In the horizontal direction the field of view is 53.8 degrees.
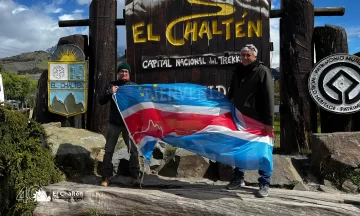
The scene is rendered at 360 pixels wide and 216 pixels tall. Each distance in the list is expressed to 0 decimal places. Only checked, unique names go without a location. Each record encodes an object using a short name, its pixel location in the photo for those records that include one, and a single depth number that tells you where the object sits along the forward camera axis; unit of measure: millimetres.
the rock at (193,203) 3719
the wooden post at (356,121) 5489
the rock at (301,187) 4625
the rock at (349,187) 4734
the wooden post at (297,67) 5547
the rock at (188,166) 5113
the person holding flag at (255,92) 3846
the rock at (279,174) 4812
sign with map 5926
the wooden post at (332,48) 5477
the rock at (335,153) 4848
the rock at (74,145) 5094
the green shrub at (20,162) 4047
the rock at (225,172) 5023
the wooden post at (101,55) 6012
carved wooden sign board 5793
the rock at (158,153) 5449
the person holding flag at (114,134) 4461
